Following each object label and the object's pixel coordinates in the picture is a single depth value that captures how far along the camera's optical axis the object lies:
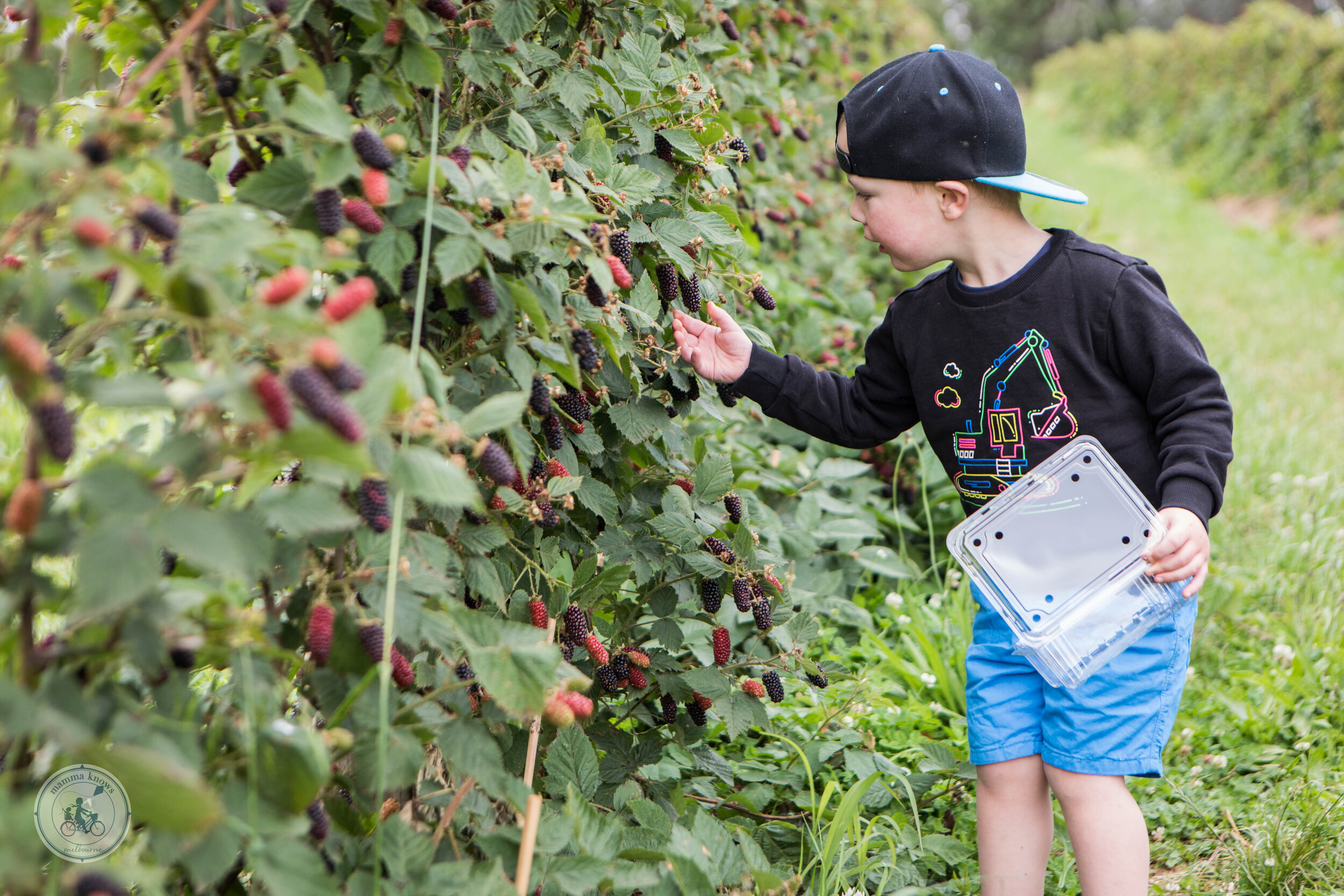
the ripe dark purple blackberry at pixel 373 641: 2.89
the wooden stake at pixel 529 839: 2.94
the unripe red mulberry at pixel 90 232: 2.31
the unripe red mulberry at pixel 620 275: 3.06
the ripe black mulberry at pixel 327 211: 2.90
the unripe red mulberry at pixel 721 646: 3.21
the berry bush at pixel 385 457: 2.44
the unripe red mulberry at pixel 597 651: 3.10
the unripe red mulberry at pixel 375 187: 2.91
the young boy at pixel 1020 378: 3.23
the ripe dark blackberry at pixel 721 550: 3.18
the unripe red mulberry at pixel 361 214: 2.91
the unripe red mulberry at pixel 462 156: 2.97
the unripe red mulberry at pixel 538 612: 3.07
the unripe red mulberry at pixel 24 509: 2.40
